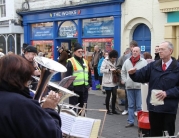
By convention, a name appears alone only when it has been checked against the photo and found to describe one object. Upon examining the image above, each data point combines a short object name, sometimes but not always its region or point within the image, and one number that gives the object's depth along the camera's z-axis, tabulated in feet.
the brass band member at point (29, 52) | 17.78
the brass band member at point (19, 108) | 6.31
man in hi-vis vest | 20.51
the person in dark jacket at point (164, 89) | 14.29
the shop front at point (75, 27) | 41.21
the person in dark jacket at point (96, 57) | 39.35
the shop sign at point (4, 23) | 57.74
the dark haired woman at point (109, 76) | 25.50
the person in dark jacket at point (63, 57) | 38.37
